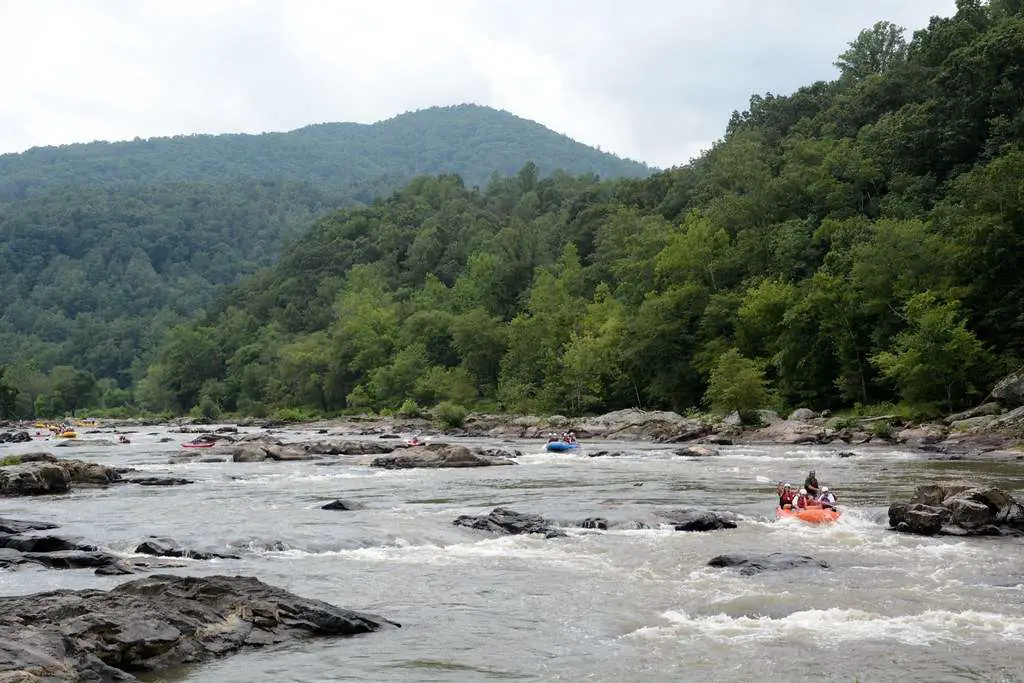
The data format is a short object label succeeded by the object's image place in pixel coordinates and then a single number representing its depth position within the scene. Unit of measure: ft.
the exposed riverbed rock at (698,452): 142.20
